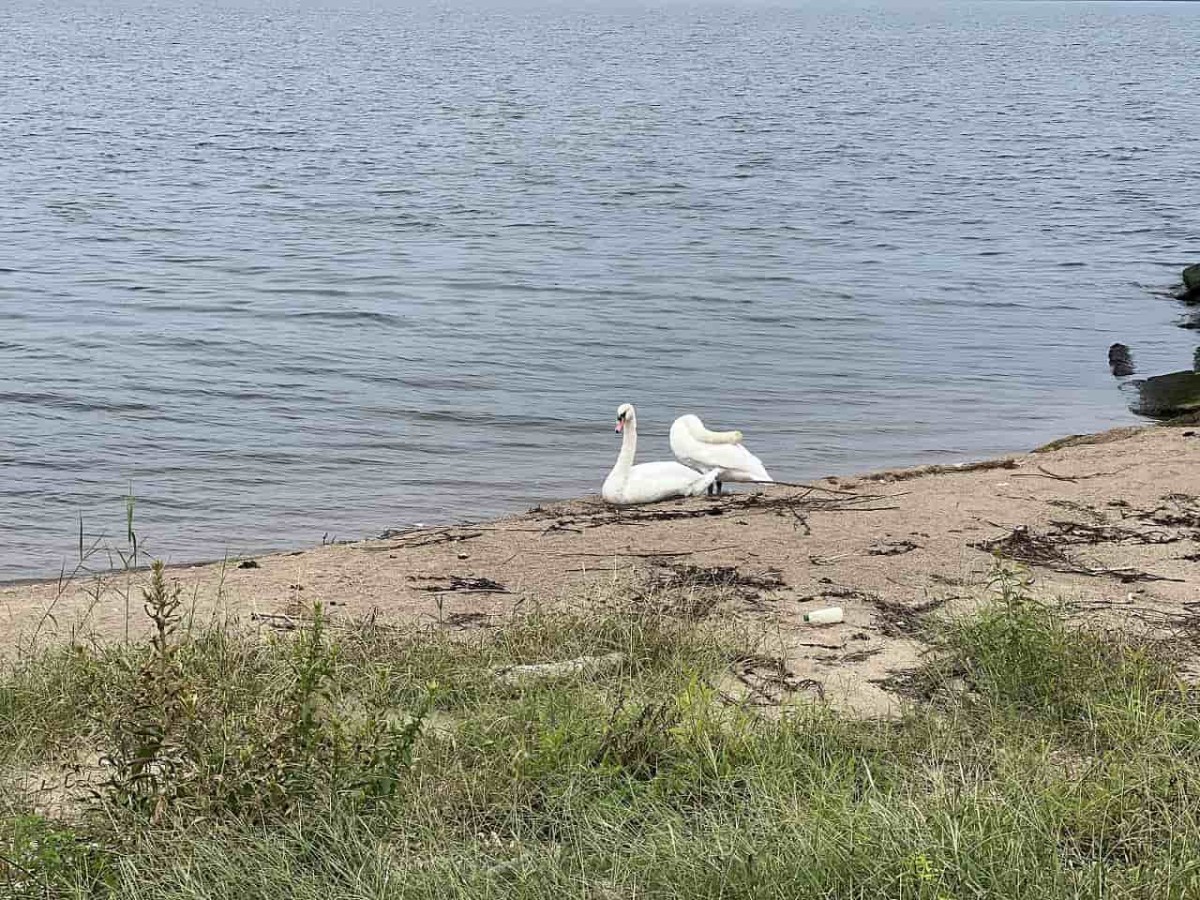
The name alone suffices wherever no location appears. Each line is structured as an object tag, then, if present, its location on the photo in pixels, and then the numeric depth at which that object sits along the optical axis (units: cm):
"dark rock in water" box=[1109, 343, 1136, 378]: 1570
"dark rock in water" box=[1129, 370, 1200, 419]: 1384
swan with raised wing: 1023
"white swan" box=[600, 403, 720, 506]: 975
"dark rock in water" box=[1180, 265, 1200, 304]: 1950
